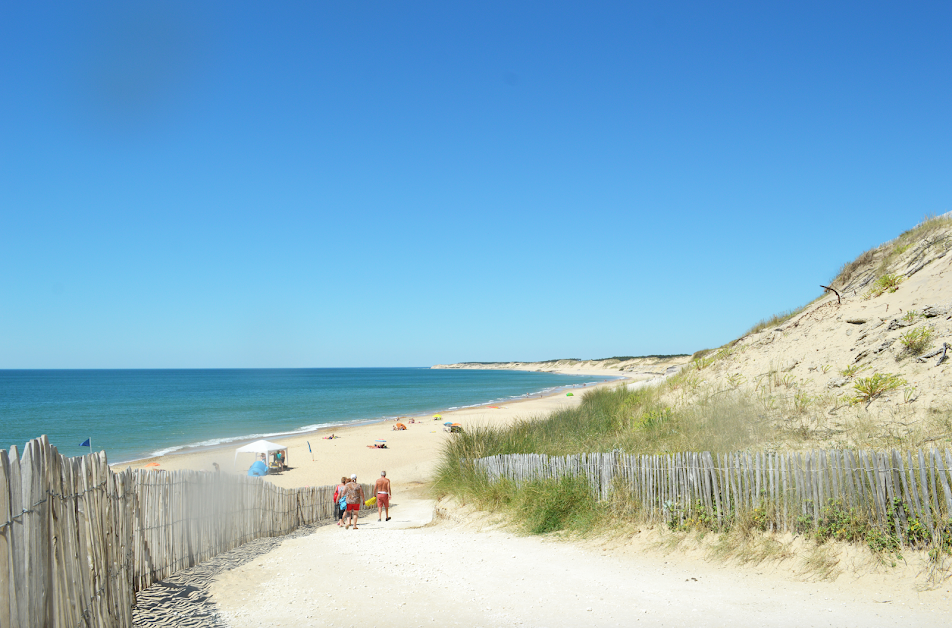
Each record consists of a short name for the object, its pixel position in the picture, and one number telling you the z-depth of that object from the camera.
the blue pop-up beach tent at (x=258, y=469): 22.75
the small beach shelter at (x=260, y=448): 23.92
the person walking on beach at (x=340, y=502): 13.30
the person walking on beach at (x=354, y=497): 12.89
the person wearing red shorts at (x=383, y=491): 14.27
